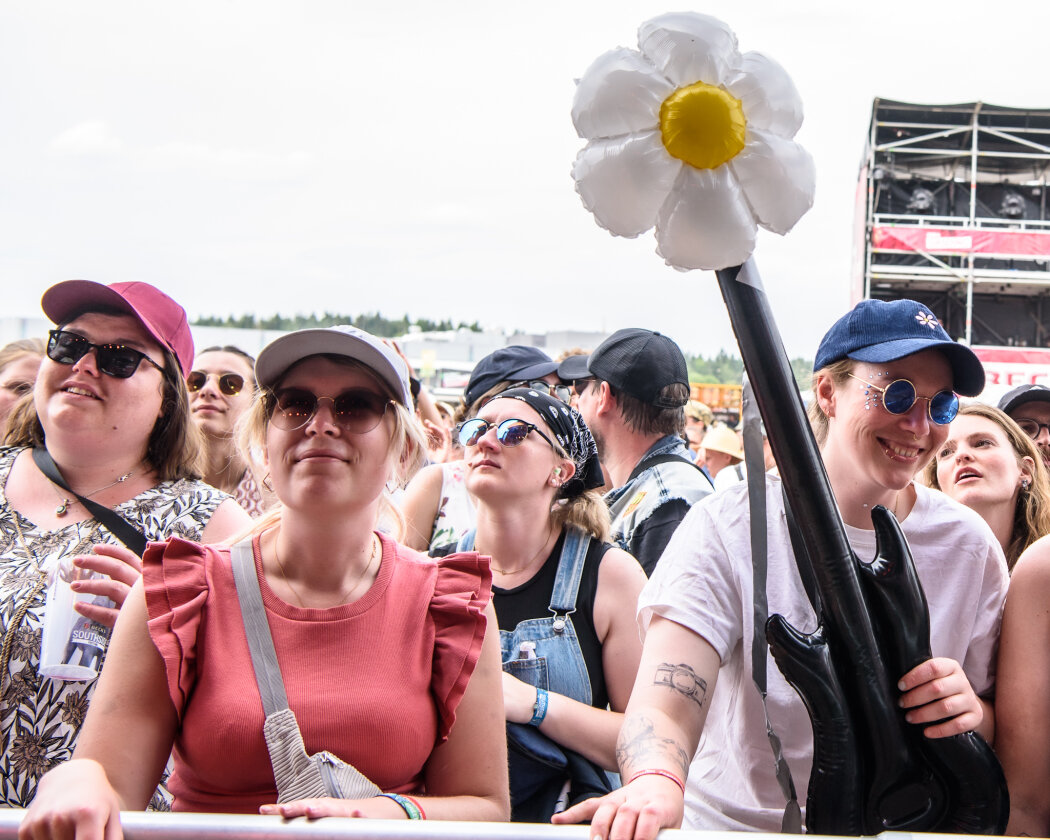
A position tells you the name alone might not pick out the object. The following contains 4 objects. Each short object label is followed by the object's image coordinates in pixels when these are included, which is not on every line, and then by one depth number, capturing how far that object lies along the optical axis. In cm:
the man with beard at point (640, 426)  279
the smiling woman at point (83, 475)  185
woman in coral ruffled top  146
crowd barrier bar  121
